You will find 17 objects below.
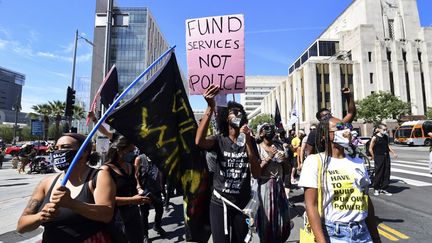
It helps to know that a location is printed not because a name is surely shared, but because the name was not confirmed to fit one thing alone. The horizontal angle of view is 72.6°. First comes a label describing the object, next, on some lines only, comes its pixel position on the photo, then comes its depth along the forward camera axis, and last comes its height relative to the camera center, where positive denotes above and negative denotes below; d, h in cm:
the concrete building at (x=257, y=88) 15062 +2735
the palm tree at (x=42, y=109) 3709 +408
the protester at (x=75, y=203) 195 -42
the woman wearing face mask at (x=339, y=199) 211 -42
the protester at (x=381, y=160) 827 -55
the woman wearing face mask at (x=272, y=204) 312 -71
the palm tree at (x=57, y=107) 3716 +434
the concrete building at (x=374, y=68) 5259 +1326
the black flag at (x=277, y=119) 1057 +81
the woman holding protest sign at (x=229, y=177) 297 -37
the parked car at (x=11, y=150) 3198 -95
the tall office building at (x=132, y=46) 7644 +2491
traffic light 1339 +184
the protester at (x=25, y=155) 1712 -81
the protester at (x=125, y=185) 344 -52
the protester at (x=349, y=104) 315 +40
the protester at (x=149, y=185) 458 -73
